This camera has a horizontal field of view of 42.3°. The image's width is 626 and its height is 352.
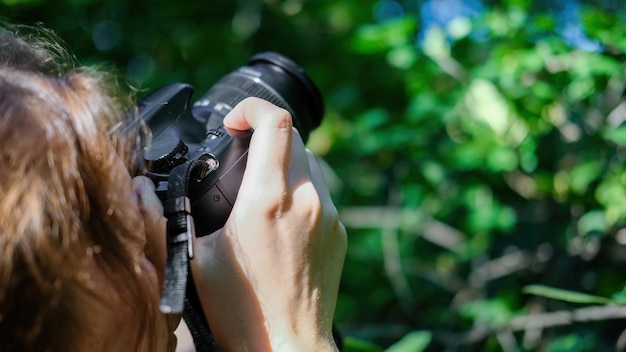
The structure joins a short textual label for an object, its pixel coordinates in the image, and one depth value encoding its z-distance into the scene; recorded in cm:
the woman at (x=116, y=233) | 55
